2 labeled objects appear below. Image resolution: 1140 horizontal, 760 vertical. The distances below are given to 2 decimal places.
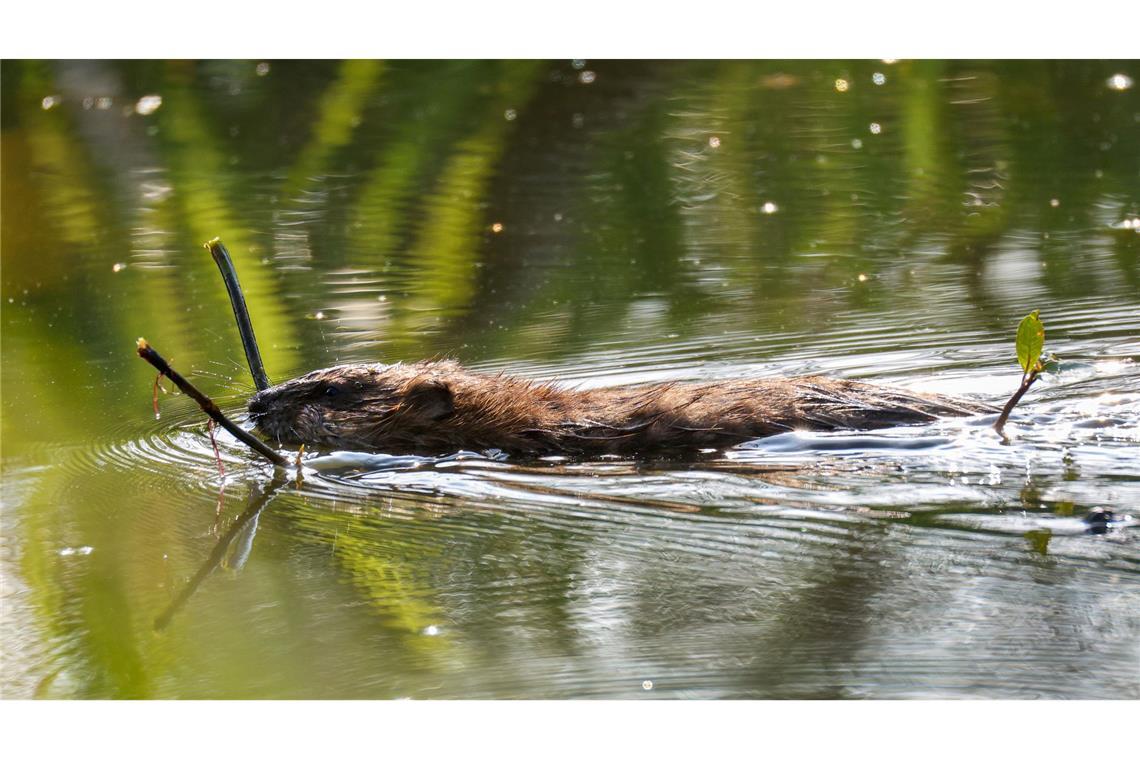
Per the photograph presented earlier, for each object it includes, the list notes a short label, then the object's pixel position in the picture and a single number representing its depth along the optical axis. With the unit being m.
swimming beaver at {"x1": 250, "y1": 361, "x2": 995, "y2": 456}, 10.61
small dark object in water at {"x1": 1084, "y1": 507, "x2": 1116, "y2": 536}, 8.40
